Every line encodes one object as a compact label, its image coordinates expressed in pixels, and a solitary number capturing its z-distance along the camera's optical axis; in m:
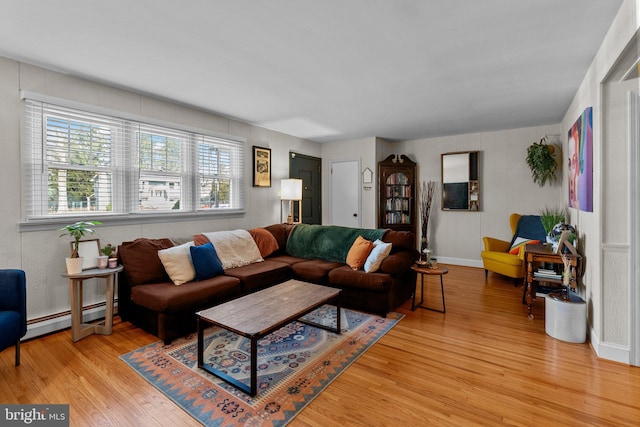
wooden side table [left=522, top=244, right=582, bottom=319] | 3.08
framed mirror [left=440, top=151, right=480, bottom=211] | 5.45
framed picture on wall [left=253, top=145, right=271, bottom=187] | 4.82
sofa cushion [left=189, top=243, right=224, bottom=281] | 3.11
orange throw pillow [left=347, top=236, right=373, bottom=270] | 3.58
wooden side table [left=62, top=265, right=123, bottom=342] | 2.65
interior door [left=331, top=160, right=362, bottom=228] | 6.05
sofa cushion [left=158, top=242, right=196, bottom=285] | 3.01
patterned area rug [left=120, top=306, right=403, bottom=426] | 1.81
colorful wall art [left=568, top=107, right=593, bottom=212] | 2.65
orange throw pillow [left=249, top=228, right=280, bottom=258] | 4.21
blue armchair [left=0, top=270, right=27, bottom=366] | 2.14
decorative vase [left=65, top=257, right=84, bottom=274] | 2.67
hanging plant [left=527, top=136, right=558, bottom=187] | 4.60
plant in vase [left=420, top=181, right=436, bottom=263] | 5.77
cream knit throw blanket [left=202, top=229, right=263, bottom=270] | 3.62
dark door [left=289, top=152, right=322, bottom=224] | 5.71
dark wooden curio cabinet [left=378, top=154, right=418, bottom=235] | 5.95
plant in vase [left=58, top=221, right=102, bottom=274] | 2.67
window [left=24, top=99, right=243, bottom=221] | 2.77
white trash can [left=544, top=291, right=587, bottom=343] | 2.62
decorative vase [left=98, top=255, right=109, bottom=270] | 2.89
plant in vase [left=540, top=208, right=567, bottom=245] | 3.68
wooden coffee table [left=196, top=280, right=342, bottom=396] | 1.99
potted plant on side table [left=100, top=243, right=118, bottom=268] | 2.94
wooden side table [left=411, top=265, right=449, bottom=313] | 3.28
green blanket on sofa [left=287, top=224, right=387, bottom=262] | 4.02
